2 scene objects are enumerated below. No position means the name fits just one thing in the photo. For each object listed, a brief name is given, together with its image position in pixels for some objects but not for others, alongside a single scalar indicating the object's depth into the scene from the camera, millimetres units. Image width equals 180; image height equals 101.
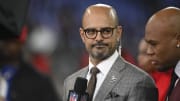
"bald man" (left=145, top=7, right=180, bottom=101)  7708
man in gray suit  7527
